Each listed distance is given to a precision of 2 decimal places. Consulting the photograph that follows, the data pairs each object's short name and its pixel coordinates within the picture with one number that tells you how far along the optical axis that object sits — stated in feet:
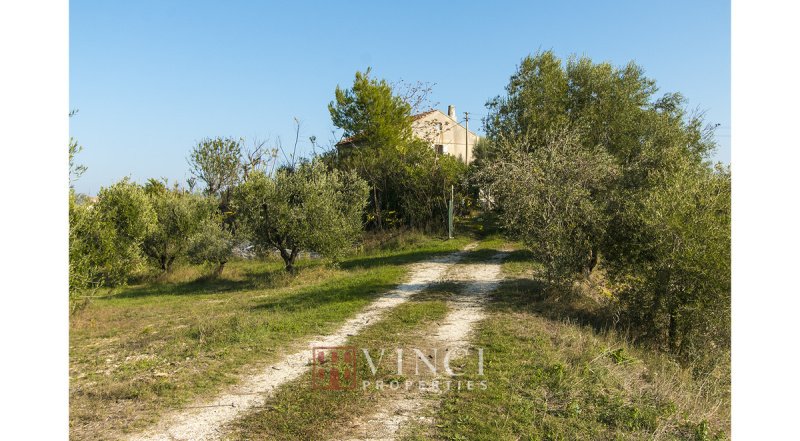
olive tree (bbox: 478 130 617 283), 42.86
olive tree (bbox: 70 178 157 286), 44.98
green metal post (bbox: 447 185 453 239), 88.12
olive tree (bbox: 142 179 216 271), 78.64
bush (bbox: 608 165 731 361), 33.50
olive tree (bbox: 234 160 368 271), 61.52
